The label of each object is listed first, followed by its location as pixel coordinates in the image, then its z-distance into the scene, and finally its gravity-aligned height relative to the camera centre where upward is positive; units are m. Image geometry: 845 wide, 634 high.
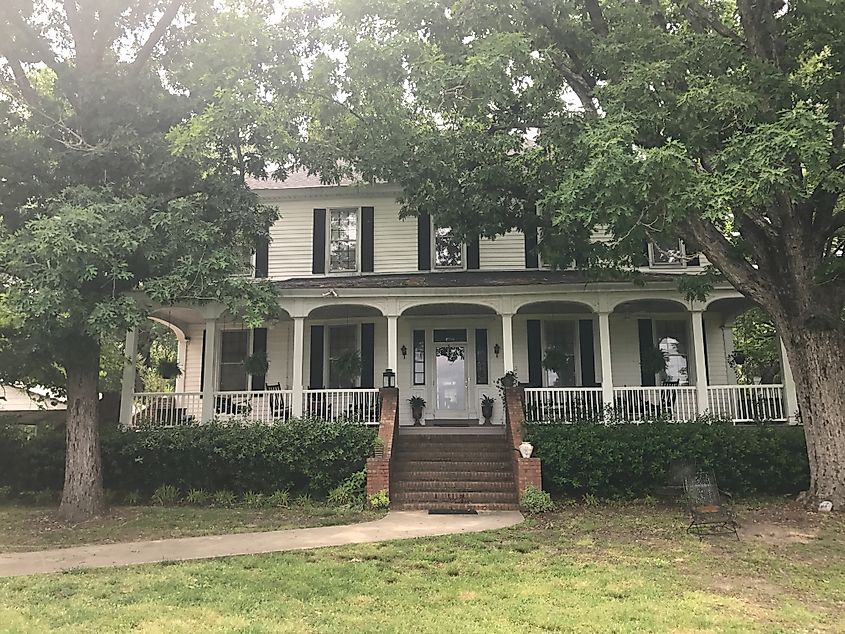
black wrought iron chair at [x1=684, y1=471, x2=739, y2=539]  8.87 -1.39
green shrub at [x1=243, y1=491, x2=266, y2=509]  11.63 -1.53
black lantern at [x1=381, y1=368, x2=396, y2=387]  13.68 +0.72
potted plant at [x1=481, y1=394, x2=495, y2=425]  15.19 +0.04
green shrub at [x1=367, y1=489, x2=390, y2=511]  11.05 -1.49
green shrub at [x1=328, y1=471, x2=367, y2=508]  11.42 -1.39
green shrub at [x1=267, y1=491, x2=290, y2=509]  11.59 -1.52
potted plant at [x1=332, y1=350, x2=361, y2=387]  14.98 +1.06
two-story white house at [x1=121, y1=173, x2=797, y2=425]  13.69 +1.94
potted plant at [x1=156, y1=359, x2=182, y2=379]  15.03 +1.04
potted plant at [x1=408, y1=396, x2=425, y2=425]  15.25 +0.11
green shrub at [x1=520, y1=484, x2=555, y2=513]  10.64 -1.48
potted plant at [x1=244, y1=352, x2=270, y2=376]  15.06 +1.11
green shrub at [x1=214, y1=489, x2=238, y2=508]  11.73 -1.50
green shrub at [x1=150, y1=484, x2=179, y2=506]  11.90 -1.45
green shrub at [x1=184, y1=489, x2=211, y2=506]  11.84 -1.49
